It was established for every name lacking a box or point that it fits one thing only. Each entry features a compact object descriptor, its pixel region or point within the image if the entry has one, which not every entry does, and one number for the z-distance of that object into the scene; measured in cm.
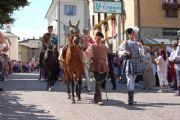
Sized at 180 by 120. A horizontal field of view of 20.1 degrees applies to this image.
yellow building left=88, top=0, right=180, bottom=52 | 3434
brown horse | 1499
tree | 3128
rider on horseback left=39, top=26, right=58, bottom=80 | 1878
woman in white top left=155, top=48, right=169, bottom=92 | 2002
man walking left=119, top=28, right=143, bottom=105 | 1375
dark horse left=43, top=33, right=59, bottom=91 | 1872
